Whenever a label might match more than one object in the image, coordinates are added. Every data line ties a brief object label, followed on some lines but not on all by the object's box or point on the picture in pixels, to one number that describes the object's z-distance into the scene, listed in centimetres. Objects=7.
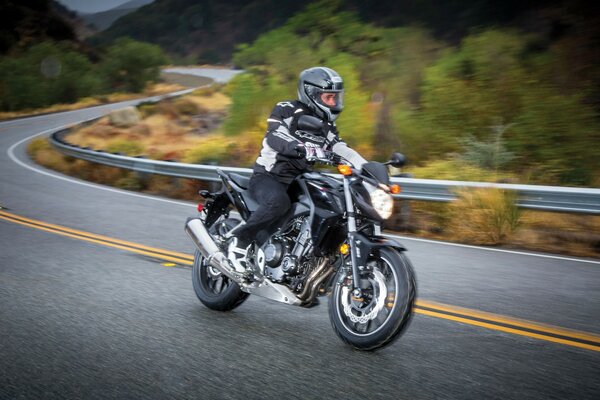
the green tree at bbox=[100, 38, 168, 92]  6038
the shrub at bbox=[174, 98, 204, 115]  3862
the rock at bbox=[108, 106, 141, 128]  3497
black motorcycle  465
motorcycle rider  528
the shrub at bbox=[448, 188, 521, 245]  966
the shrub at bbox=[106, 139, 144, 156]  2536
